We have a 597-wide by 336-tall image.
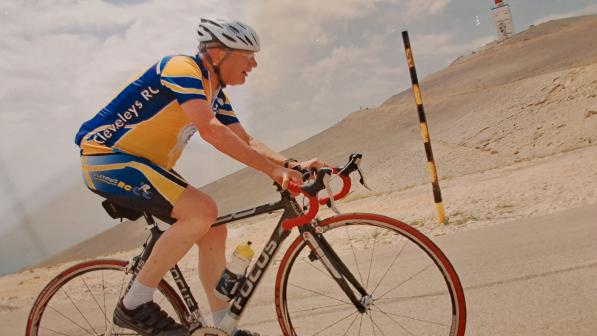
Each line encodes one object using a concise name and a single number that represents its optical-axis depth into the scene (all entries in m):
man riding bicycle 2.73
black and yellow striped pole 7.01
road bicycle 2.76
